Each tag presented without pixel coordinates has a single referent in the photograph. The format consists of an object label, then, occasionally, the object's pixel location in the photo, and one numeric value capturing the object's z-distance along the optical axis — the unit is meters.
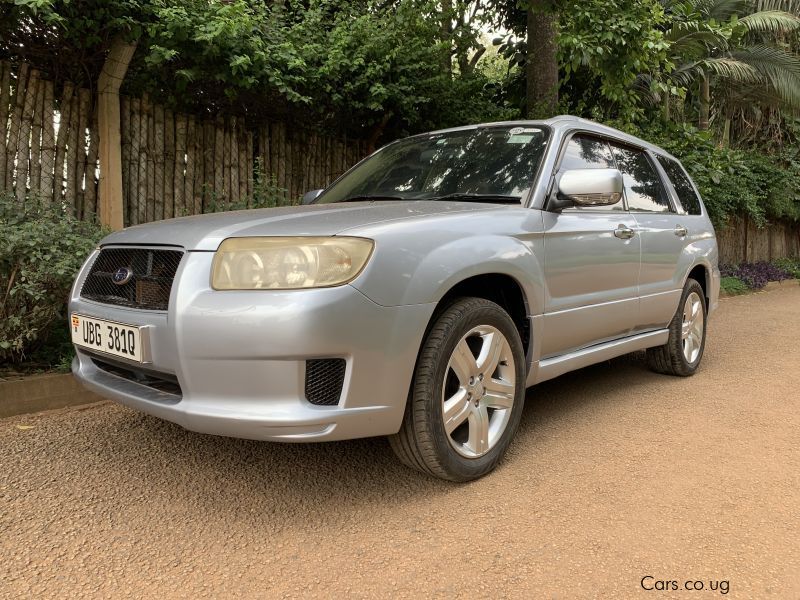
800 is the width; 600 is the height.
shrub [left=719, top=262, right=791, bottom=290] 11.54
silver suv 2.04
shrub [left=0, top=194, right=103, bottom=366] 3.31
